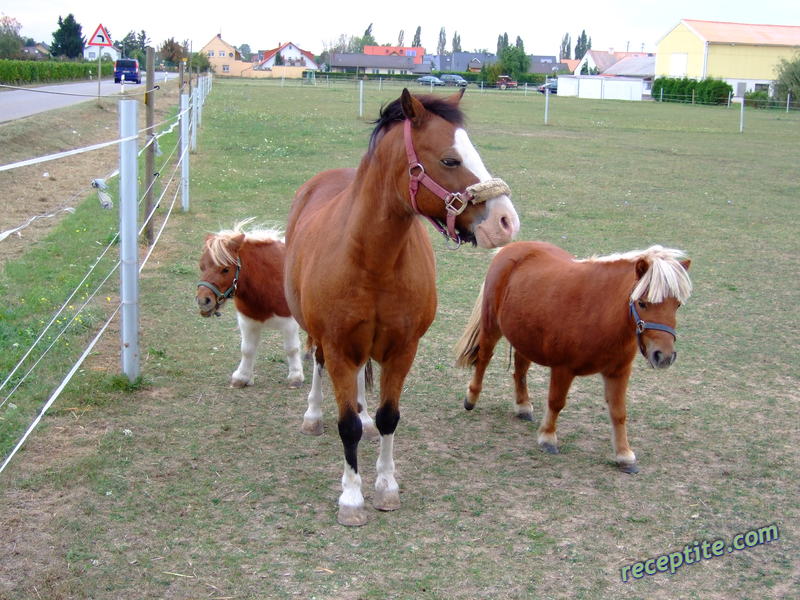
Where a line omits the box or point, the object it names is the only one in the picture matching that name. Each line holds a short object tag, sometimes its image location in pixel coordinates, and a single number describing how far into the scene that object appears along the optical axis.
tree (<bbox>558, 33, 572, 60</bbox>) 171.12
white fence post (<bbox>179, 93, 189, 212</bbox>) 11.48
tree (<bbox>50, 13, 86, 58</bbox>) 65.55
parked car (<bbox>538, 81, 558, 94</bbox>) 72.25
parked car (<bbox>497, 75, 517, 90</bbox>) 70.39
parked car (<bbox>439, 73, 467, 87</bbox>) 67.28
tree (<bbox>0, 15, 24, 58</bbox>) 42.49
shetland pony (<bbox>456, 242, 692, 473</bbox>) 4.07
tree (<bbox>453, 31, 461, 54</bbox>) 175.12
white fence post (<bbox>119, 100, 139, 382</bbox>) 5.04
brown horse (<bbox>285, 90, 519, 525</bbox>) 3.21
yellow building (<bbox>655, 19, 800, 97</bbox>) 65.38
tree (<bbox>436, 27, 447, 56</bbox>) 177.25
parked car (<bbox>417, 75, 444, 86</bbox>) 62.55
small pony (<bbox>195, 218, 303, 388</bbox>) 5.50
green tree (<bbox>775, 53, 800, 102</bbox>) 45.87
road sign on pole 19.33
